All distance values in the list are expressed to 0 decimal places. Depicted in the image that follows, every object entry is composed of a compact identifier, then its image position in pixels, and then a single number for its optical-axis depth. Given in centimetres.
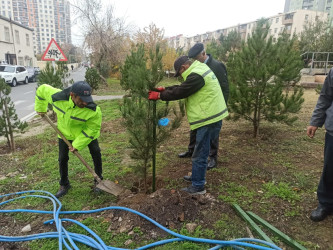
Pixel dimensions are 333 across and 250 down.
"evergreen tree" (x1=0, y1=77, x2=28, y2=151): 491
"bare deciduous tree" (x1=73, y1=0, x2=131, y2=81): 2039
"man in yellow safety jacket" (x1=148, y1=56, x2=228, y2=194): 273
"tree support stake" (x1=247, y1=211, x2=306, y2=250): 221
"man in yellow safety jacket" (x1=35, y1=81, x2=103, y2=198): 284
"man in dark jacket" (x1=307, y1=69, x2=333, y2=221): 249
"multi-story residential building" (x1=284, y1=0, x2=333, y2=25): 6031
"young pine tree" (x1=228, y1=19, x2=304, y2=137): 461
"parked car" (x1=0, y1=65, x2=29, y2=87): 1794
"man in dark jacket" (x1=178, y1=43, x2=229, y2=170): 380
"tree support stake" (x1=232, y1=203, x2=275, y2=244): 231
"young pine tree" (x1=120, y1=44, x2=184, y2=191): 270
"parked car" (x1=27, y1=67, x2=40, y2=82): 2211
